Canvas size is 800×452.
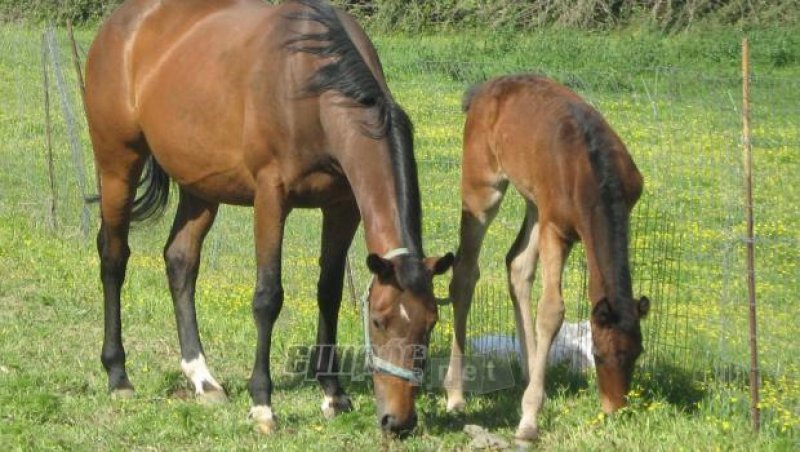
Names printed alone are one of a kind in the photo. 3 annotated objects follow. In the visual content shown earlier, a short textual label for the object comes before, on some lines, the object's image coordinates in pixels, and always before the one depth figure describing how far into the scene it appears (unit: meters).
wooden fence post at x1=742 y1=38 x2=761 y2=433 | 12.89
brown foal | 13.16
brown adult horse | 12.70
